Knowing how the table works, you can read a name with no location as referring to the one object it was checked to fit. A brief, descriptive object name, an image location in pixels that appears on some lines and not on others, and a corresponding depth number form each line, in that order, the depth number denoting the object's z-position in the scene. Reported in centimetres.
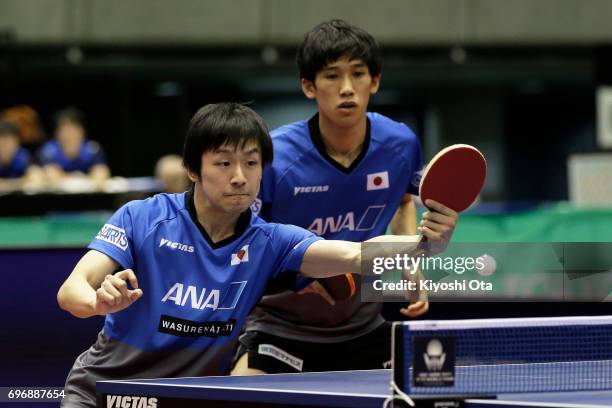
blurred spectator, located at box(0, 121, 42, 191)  2573
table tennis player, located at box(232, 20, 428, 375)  909
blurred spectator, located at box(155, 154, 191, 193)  1906
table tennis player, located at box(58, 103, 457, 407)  730
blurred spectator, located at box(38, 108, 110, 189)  2661
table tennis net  554
